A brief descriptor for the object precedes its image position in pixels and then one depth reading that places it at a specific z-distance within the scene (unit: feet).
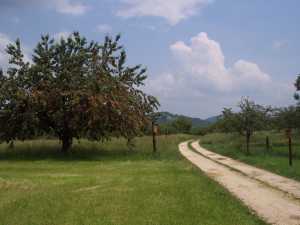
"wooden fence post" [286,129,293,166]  50.18
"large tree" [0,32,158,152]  67.78
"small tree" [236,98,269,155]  76.89
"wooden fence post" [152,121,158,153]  78.02
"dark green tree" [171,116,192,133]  291.77
